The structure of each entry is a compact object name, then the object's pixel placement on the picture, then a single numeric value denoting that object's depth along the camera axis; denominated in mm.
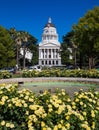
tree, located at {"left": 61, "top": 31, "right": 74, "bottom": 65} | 74250
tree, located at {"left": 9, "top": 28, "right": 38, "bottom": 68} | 63744
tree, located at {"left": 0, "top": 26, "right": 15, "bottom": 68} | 50581
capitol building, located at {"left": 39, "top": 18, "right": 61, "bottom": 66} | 146250
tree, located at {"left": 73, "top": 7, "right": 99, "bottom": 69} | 37719
